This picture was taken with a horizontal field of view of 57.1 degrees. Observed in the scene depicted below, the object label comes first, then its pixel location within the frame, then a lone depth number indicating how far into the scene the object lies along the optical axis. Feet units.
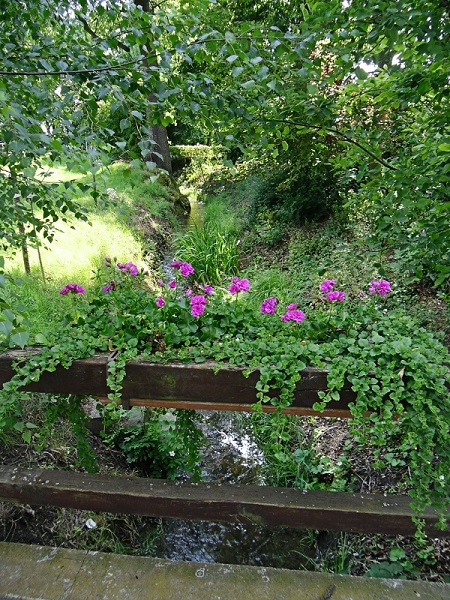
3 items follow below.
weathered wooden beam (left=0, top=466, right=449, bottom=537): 5.70
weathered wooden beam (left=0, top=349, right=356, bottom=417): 5.13
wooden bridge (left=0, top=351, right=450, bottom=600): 5.22
